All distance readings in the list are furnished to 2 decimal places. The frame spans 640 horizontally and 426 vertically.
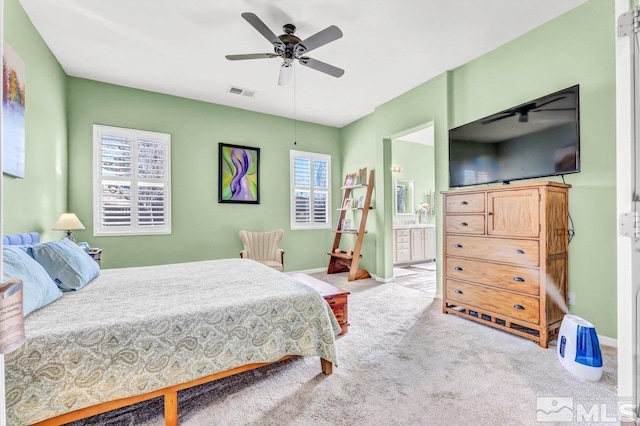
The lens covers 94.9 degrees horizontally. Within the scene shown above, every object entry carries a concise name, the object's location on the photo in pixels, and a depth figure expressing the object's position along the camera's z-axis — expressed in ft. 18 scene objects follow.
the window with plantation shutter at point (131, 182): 12.91
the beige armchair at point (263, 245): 15.29
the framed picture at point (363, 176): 17.17
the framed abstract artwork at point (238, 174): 15.56
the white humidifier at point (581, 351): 6.54
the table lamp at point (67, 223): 10.32
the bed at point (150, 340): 4.33
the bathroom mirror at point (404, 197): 23.20
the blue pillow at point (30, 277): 5.09
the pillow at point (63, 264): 6.57
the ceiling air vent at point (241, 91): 13.60
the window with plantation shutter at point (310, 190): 17.98
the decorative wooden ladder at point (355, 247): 16.10
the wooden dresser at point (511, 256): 8.18
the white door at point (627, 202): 3.88
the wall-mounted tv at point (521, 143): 8.41
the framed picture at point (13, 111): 7.34
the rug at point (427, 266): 19.83
